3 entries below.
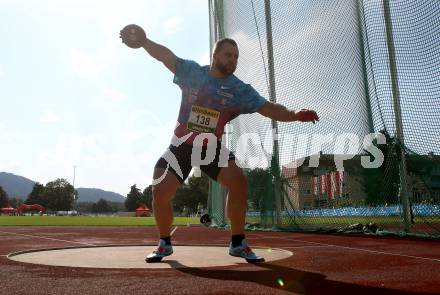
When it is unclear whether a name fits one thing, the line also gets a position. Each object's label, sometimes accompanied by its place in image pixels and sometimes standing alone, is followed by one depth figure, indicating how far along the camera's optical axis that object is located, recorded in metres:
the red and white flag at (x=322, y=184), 10.26
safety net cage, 6.99
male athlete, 3.47
